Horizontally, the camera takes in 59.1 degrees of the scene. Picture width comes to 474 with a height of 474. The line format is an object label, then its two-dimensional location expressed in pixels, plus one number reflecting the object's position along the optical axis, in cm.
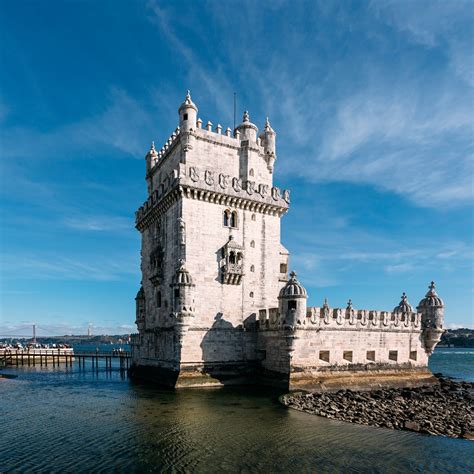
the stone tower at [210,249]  3494
